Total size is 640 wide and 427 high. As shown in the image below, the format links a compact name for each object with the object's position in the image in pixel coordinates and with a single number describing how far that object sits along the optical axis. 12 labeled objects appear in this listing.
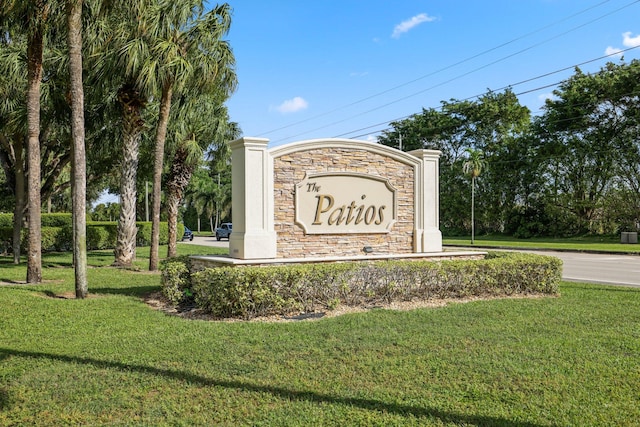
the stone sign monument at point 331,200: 9.28
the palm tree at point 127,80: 13.22
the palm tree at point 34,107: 11.70
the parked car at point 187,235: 40.03
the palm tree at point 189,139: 17.45
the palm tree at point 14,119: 14.43
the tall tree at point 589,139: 33.69
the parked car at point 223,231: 41.34
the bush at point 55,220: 31.56
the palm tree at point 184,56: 13.70
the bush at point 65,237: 22.64
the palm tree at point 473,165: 37.44
